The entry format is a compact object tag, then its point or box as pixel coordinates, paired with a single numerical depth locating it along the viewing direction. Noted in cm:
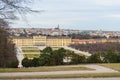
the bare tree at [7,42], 1741
